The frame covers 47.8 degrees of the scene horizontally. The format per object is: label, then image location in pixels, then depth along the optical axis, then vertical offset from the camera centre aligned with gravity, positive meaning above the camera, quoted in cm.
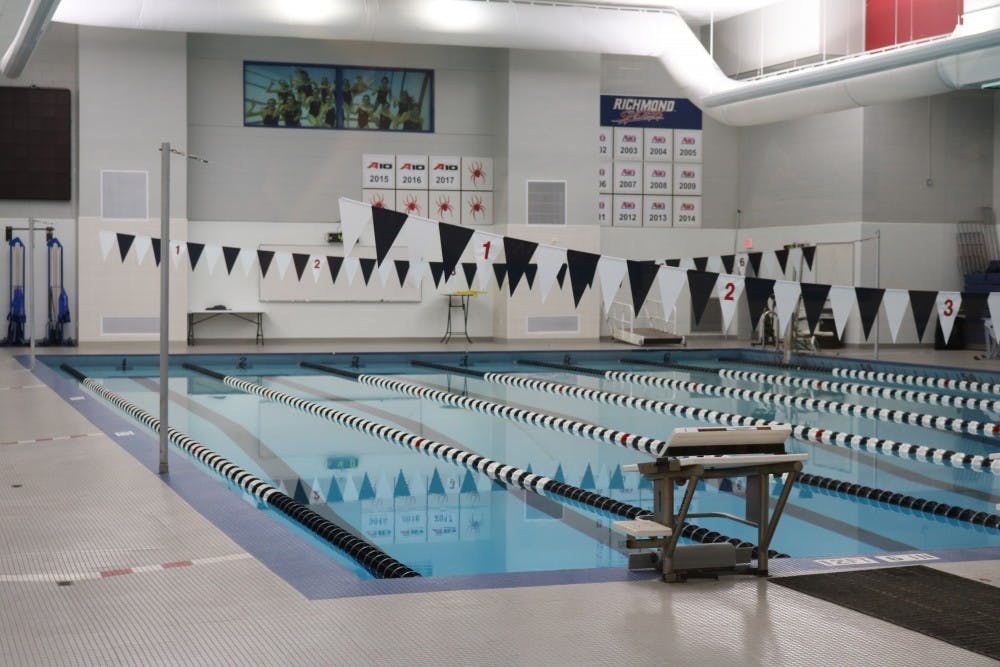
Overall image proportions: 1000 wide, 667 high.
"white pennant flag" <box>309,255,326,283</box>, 1341 +45
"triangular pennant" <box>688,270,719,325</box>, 862 +13
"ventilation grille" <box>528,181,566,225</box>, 1712 +150
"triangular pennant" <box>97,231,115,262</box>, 1219 +64
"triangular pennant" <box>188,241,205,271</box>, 1187 +52
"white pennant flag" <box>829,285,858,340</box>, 936 +2
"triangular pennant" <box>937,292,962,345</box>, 977 -3
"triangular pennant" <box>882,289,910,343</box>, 955 -1
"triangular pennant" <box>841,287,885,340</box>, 944 +1
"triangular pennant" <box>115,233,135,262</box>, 1215 +62
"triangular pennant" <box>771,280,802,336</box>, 892 +6
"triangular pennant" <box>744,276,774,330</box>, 867 +7
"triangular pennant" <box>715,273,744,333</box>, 911 +8
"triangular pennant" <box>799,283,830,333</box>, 901 +3
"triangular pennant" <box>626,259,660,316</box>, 847 +19
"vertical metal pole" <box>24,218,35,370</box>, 1207 +0
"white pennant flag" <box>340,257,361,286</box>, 1478 +46
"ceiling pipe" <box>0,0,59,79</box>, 1082 +282
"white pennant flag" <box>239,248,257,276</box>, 1558 +52
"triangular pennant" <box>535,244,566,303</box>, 829 +30
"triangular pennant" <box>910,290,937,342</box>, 948 -1
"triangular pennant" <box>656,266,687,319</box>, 869 +17
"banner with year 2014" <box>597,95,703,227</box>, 1812 +227
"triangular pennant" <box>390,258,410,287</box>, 1340 +40
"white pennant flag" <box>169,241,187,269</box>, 1295 +59
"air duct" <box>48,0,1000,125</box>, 1292 +356
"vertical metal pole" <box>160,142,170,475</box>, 538 +12
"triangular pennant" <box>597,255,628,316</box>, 848 +22
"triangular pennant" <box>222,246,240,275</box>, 1190 +47
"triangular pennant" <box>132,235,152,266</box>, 1215 +59
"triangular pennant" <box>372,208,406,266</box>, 748 +50
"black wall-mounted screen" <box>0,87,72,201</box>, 1531 +212
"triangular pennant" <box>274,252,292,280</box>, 1240 +44
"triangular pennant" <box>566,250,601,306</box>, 834 +25
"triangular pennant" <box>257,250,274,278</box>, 1228 +45
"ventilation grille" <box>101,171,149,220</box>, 1556 +144
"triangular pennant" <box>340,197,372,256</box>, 723 +53
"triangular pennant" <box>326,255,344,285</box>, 1293 +42
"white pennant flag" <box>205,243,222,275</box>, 1203 +49
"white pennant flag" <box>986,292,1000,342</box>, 875 -1
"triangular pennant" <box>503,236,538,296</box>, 813 +36
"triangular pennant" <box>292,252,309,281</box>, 1248 +44
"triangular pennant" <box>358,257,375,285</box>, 1316 +42
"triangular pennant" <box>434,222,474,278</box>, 766 +43
